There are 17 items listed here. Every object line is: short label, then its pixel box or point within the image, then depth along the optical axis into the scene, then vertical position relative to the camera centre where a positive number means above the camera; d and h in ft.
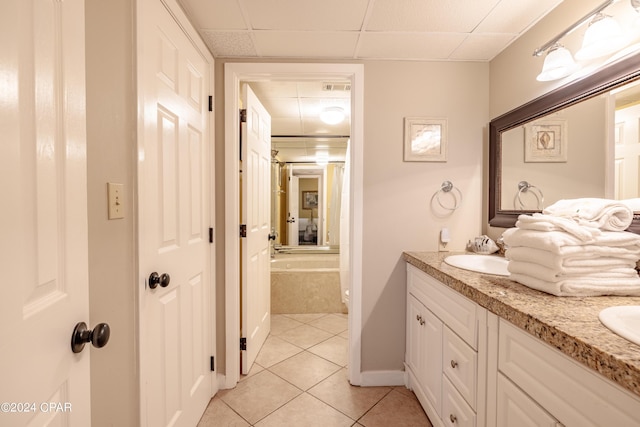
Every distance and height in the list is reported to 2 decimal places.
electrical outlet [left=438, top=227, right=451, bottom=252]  6.06 -0.69
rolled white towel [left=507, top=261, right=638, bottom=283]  2.95 -0.72
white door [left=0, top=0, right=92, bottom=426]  1.56 -0.04
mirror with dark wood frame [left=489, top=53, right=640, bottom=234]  3.47 +1.67
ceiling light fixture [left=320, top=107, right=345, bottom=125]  8.80 +3.04
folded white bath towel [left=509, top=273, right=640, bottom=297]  2.93 -0.85
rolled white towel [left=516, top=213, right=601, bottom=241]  2.98 -0.20
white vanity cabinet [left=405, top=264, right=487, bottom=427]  3.50 -2.25
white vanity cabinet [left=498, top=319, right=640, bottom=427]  1.95 -1.53
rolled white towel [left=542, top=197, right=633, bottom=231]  3.20 -0.09
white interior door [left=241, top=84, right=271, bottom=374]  6.35 -0.45
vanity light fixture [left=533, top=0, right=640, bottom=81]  3.51 +2.24
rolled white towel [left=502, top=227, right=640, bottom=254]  2.94 -0.35
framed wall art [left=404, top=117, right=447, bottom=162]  6.07 +1.53
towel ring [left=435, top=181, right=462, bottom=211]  6.15 +0.31
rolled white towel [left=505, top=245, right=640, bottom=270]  2.92 -0.54
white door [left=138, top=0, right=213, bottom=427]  3.47 -0.22
